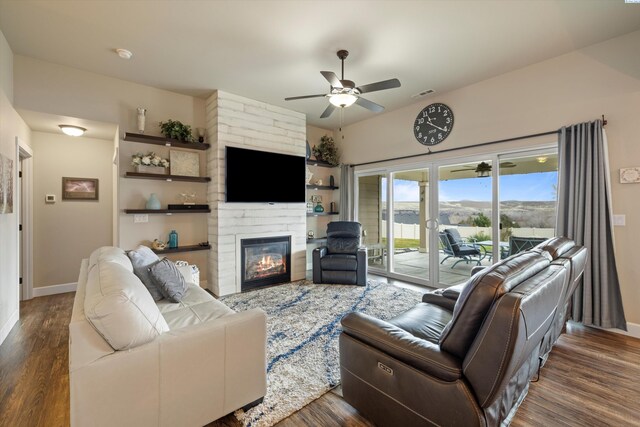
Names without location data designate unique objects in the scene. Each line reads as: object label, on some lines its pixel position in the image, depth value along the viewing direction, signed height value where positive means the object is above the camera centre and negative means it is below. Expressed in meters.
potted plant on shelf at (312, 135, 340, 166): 5.84 +1.30
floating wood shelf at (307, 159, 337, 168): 5.57 +1.01
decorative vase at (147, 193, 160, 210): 3.88 +0.16
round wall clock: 4.31 +1.40
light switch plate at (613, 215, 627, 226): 2.91 -0.10
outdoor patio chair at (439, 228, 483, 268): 4.22 -0.56
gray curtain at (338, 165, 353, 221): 5.74 +0.42
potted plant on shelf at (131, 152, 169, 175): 3.78 +0.70
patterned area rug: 1.91 -1.22
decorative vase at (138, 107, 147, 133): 3.81 +1.30
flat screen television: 4.24 +0.60
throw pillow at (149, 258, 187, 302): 2.43 -0.60
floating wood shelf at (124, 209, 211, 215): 3.77 +0.04
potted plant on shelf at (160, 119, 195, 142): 3.97 +1.20
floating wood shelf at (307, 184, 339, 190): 5.52 +0.53
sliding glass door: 3.63 -0.01
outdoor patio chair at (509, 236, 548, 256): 3.61 -0.42
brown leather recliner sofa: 1.15 -0.69
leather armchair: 4.57 -0.85
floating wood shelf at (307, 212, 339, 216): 5.53 -0.01
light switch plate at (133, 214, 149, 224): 3.90 -0.05
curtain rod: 3.33 +0.95
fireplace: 4.43 -0.80
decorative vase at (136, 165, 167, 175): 3.82 +0.62
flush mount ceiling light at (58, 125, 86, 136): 3.87 +1.19
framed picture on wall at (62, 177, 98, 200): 4.38 +0.42
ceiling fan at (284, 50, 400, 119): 2.84 +1.31
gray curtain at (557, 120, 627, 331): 2.89 -0.11
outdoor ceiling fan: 4.00 +0.63
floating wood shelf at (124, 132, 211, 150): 3.78 +1.03
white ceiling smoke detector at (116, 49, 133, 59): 3.10 +1.81
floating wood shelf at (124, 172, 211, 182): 3.76 +0.53
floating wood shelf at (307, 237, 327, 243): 5.44 -0.53
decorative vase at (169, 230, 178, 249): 4.06 -0.38
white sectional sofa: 1.28 -0.75
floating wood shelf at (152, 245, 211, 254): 3.86 -0.51
